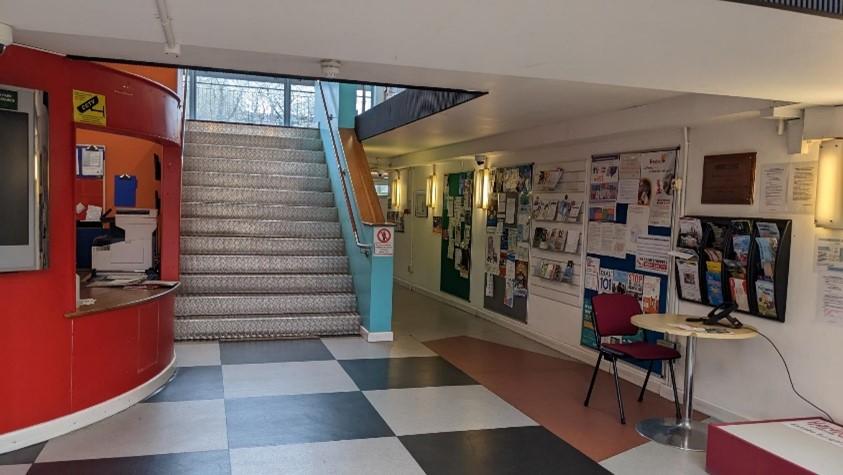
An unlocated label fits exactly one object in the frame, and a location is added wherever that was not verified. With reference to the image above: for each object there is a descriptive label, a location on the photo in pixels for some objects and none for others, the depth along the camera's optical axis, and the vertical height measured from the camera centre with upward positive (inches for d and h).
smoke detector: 155.7 +33.6
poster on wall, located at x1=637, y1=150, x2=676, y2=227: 208.4 +8.7
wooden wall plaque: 179.0 +10.0
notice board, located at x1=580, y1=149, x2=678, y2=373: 211.8 -7.7
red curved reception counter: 148.4 -35.2
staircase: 274.1 -23.5
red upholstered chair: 183.6 -39.6
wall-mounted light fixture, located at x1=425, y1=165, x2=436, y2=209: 408.1 +5.7
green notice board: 363.6 -20.2
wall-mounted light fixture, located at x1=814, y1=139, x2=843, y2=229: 153.1 +7.5
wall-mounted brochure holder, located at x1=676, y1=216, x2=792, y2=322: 168.9 -15.0
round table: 162.8 -51.0
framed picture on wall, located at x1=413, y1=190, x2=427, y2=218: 431.8 -2.6
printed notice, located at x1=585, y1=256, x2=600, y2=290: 246.8 -26.5
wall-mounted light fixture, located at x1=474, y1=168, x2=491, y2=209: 337.4 +8.1
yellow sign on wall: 160.6 +21.3
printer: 222.4 -19.6
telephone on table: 170.9 -29.5
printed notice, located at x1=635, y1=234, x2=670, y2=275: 210.4 -15.9
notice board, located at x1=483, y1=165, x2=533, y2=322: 300.5 -19.8
